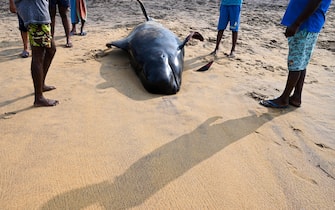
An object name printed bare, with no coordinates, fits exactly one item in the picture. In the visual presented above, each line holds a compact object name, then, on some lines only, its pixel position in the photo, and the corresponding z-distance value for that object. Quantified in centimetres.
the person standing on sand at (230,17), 556
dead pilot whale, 398
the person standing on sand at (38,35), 311
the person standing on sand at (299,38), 330
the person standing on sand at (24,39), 490
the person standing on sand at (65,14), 563
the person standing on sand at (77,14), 655
